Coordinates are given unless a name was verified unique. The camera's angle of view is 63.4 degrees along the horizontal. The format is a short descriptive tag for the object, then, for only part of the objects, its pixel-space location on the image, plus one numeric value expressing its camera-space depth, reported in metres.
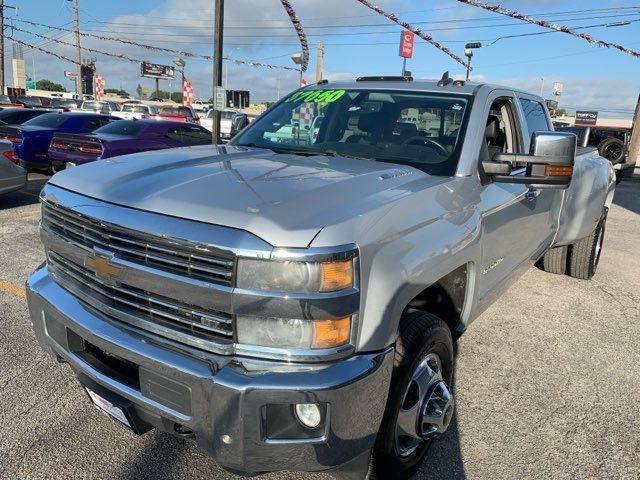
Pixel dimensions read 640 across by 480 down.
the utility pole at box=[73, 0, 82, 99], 38.91
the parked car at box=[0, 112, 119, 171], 10.98
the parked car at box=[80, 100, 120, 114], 28.06
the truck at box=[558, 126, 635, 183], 14.82
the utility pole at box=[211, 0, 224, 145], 12.62
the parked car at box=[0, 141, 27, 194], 7.75
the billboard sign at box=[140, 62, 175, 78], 67.19
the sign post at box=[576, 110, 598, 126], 58.05
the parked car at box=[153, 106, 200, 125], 24.89
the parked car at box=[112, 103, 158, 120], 26.22
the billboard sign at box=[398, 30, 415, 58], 18.45
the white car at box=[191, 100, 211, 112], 51.22
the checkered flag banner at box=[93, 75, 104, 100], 35.16
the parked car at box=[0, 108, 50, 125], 14.10
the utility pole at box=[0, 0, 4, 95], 30.75
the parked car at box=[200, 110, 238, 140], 23.42
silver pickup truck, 1.78
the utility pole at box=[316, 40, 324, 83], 22.52
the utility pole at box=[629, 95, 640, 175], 17.64
